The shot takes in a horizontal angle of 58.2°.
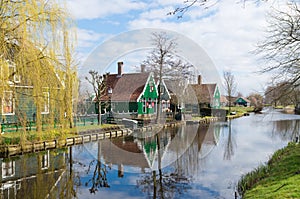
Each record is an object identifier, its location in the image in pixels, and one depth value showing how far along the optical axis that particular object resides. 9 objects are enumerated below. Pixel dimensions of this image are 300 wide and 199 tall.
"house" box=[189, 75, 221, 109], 36.28
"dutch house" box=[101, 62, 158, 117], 25.92
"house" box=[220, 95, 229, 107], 57.16
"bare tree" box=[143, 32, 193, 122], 23.23
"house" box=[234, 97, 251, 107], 72.12
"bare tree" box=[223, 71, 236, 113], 46.64
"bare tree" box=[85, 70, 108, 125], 21.52
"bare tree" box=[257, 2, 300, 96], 7.05
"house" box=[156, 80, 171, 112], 29.48
